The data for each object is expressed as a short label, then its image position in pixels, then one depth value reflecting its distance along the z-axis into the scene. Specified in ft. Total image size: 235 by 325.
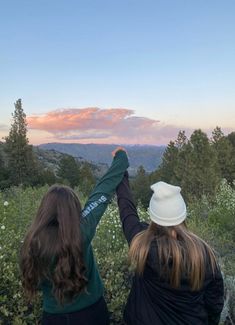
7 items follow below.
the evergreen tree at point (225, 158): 148.77
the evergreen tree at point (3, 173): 162.11
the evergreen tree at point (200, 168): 124.57
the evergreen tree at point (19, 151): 173.78
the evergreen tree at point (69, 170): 176.19
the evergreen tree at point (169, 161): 159.22
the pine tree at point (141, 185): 146.06
